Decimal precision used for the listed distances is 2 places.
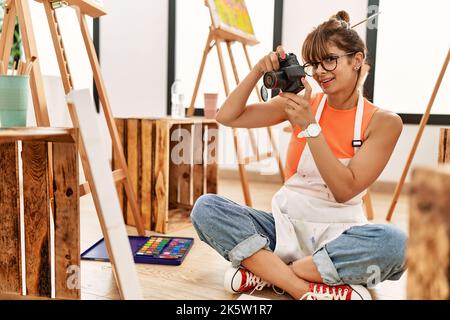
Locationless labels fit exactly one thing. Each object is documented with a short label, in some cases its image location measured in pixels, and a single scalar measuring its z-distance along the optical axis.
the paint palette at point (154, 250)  1.43
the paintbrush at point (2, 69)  1.01
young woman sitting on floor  1.12
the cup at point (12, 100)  0.95
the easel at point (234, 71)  2.10
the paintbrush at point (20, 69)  1.01
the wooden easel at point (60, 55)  1.15
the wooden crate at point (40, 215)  0.99
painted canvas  2.12
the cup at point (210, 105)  2.15
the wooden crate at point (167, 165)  1.76
